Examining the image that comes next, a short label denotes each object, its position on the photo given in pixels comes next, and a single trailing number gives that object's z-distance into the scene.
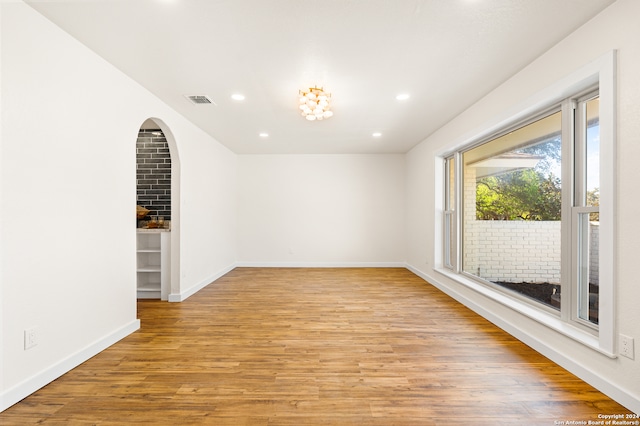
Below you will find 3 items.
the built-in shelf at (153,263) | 4.08
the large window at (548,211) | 2.16
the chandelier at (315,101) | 3.08
